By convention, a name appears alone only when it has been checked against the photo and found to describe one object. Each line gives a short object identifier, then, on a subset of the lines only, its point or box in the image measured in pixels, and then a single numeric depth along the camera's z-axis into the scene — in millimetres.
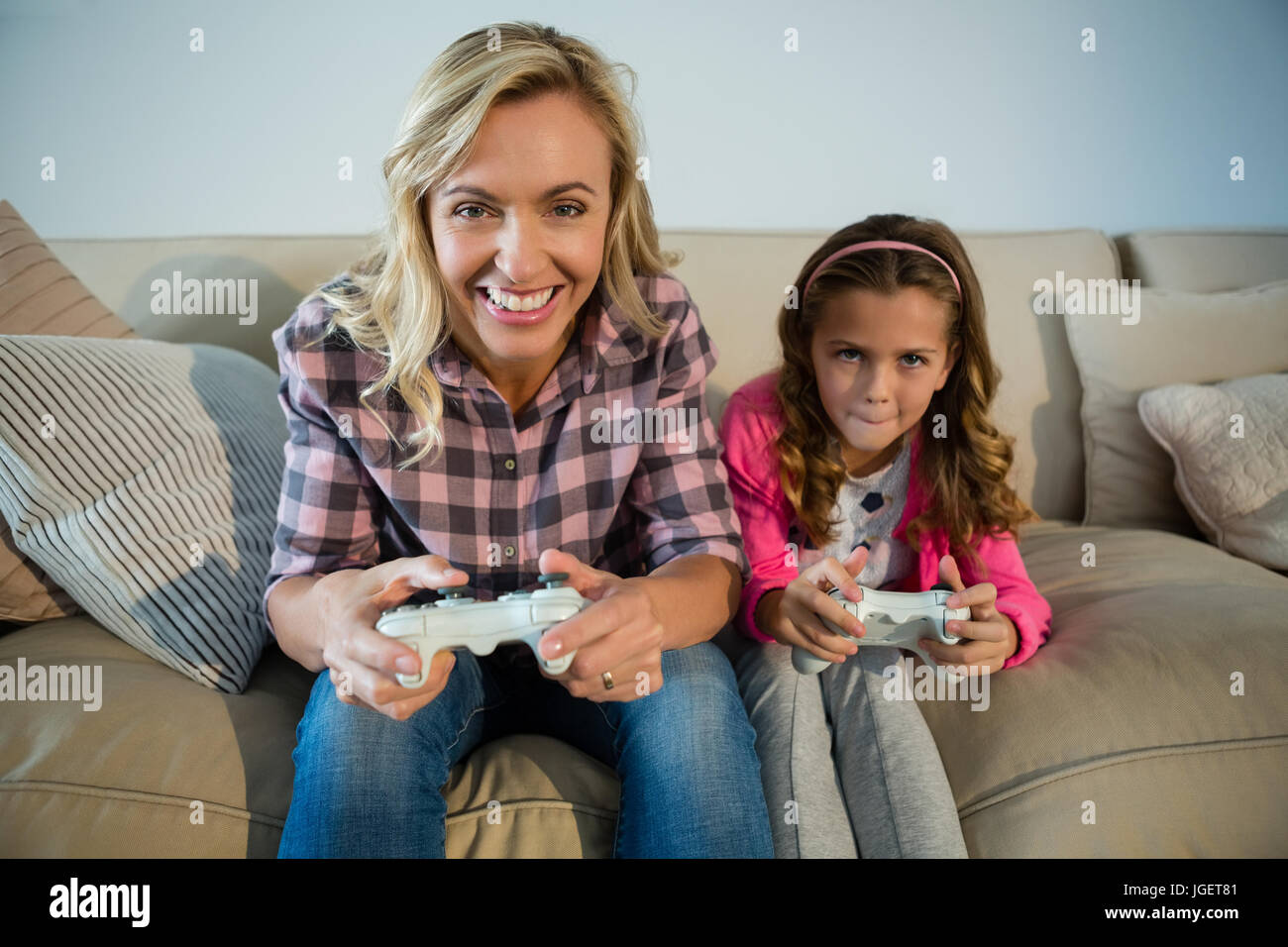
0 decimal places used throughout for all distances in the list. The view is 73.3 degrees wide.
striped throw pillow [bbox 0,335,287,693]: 953
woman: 797
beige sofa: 820
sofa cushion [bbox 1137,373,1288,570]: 1269
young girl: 918
